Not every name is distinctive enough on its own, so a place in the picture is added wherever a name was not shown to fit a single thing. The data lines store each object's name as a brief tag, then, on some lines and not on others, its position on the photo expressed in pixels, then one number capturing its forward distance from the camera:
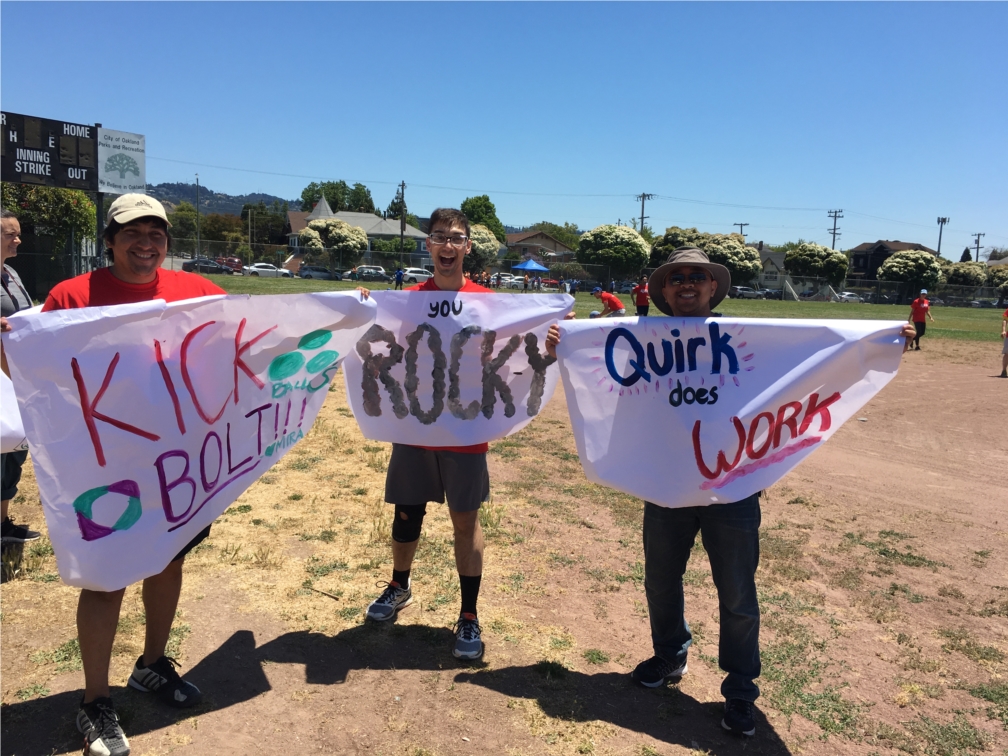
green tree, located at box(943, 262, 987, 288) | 72.62
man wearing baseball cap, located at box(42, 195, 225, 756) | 2.65
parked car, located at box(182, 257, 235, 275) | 45.56
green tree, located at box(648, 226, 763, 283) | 63.06
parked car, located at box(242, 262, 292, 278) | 48.81
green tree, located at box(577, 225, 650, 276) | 59.56
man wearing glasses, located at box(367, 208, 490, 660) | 3.51
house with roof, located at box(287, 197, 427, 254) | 80.94
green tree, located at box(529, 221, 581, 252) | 124.65
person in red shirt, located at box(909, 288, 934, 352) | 20.42
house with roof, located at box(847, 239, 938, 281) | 94.50
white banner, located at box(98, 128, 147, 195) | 23.22
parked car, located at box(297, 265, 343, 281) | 46.08
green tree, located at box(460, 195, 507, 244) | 83.82
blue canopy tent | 45.47
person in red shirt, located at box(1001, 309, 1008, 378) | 14.76
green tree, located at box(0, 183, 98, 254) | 21.39
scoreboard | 19.28
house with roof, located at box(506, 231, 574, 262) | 82.38
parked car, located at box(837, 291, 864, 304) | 63.53
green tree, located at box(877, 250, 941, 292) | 65.56
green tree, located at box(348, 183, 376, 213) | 112.88
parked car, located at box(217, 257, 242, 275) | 50.12
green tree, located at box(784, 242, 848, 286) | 70.12
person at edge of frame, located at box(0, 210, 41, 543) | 3.93
